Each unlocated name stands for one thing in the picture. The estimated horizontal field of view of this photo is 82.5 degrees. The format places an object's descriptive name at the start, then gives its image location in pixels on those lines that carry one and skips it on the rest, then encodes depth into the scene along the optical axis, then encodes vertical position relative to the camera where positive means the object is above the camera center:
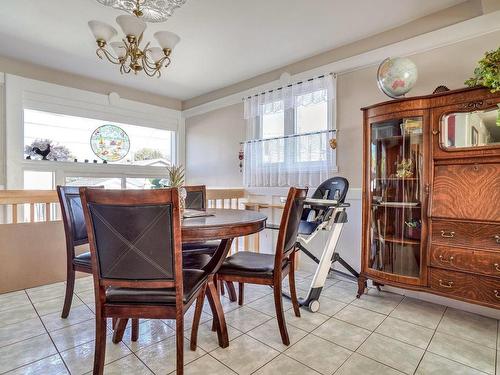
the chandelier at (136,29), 2.03 +1.15
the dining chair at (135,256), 1.21 -0.31
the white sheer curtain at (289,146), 3.03 +0.46
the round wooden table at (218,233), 1.47 -0.25
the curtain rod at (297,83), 3.02 +1.17
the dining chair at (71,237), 2.01 -0.36
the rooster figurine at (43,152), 3.54 +0.45
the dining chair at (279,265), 1.71 -0.51
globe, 2.23 +0.87
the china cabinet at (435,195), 1.90 -0.08
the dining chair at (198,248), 2.04 -0.53
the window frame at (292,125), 2.99 +0.71
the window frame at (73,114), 3.34 +1.02
